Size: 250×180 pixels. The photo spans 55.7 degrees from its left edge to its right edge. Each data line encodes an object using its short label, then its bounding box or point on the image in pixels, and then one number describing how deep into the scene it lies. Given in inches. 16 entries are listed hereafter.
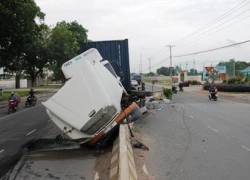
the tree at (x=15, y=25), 653.7
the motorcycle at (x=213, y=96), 832.1
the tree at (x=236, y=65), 3765.8
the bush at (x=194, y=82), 2076.8
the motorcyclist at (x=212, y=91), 828.2
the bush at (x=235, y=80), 1237.9
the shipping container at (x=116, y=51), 440.4
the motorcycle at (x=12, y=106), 586.3
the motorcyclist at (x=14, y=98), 598.1
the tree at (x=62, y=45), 1683.3
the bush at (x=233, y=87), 1090.3
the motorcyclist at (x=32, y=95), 725.9
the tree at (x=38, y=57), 1398.4
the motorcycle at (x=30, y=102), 713.2
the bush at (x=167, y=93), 771.7
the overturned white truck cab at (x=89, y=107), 227.0
